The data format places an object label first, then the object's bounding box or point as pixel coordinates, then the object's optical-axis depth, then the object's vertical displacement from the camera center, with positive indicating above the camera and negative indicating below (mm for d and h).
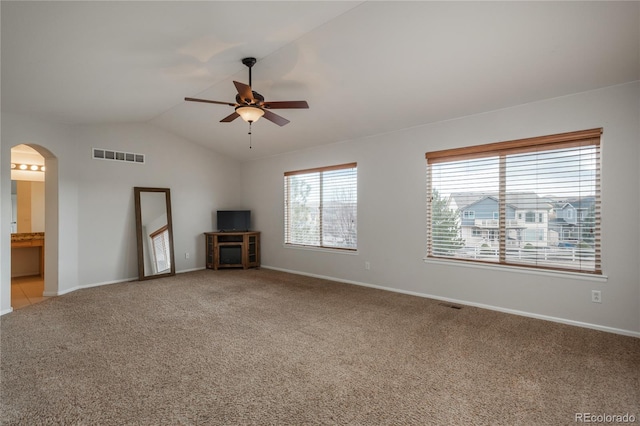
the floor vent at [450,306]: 4081 -1283
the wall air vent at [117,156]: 5395 +1050
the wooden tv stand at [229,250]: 6707 -841
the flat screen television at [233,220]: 6930 -188
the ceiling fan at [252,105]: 3125 +1140
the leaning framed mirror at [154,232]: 5852 -404
